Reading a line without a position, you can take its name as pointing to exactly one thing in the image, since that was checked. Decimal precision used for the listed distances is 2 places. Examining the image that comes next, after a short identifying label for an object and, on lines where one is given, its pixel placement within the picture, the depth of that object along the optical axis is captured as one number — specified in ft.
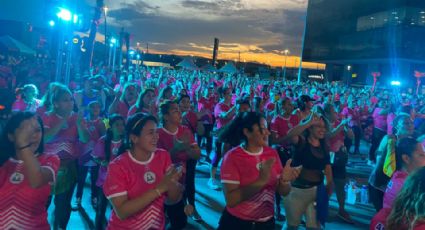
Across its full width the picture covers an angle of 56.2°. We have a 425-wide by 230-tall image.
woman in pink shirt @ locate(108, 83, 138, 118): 23.30
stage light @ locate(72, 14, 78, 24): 29.32
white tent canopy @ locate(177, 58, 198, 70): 96.10
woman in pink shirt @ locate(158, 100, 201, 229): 14.58
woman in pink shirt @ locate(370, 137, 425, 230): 9.95
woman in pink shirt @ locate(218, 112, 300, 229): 10.16
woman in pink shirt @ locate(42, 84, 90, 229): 14.74
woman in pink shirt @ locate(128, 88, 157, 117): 20.70
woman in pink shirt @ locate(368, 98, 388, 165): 33.81
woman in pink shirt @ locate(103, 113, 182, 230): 8.50
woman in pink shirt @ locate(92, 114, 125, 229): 16.20
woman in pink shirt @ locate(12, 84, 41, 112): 20.26
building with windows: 140.87
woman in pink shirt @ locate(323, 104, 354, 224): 20.85
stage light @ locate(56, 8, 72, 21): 27.55
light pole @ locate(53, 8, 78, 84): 27.55
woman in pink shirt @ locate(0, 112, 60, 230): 8.49
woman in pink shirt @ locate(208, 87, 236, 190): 25.72
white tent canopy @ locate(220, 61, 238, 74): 99.81
